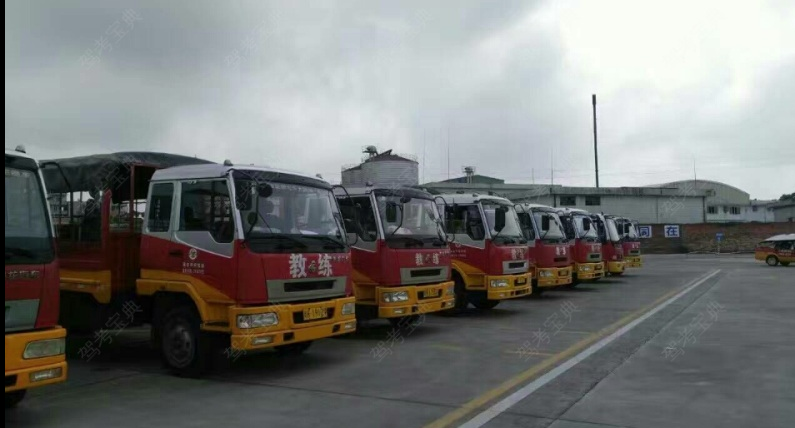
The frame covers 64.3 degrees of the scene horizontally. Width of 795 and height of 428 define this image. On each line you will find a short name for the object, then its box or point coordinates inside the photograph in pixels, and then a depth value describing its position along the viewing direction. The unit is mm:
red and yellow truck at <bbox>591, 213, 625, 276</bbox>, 22297
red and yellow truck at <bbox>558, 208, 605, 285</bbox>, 18719
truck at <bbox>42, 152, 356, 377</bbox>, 6934
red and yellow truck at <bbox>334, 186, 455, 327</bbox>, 9531
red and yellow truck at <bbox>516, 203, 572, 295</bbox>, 15688
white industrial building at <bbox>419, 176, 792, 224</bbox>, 53031
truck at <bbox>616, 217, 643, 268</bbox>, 25181
